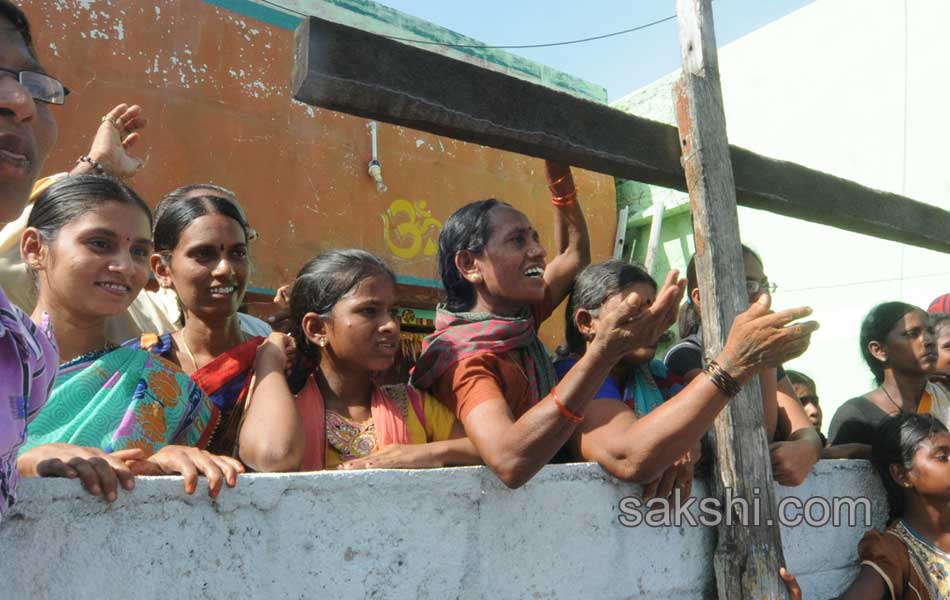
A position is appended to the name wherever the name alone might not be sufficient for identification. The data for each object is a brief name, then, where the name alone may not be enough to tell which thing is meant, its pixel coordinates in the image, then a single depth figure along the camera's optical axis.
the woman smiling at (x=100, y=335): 1.66
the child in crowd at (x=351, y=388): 1.94
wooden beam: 1.79
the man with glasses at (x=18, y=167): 1.05
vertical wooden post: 2.27
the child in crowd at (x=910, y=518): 2.72
